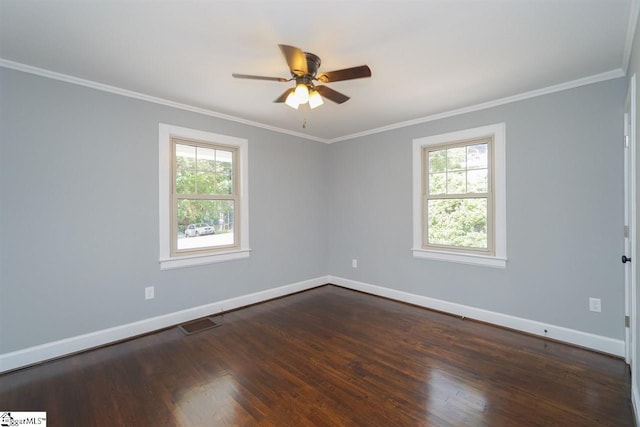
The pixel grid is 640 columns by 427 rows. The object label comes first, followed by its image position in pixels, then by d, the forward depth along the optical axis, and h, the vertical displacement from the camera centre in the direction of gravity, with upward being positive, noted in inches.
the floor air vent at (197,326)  126.7 -51.2
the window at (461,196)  130.9 +8.1
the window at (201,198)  130.3 +7.5
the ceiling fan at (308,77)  76.8 +39.7
